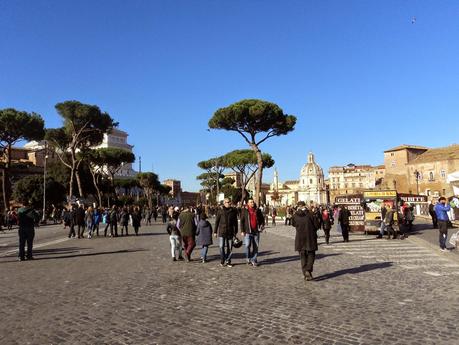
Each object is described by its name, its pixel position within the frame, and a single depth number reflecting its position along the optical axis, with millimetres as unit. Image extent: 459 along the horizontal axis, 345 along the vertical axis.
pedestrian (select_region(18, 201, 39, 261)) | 12359
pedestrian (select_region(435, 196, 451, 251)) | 13438
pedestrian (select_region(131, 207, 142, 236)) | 22625
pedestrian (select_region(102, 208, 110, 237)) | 22127
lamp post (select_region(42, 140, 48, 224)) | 39812
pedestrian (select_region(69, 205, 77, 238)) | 20745
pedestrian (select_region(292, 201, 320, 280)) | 8625
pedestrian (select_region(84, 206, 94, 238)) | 20642
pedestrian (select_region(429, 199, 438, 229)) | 23961
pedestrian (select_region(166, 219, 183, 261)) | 11969
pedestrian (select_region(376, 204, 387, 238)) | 19016
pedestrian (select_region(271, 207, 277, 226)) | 33031
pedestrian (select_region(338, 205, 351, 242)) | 17219
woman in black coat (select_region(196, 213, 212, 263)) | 11398
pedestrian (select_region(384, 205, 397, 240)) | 18219
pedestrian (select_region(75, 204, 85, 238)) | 20328
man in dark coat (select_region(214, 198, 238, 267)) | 10891
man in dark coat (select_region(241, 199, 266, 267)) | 10758
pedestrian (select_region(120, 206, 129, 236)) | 22877
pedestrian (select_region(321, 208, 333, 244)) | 16984
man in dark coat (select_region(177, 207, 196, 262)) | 11631
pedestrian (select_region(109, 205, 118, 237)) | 21906
